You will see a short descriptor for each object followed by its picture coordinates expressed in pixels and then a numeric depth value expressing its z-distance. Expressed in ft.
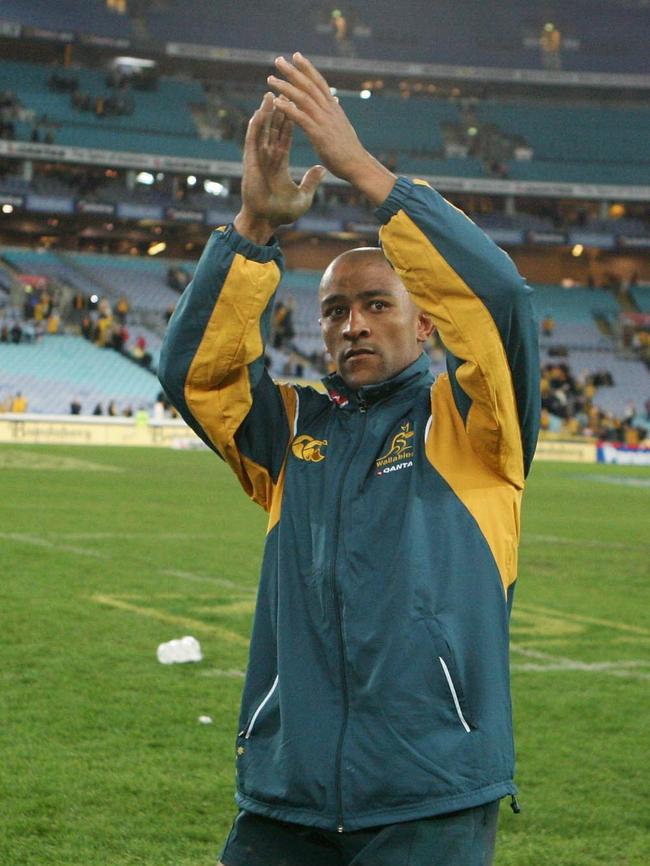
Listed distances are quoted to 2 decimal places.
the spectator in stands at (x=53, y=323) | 156.03
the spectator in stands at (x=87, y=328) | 156.66
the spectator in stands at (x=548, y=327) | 185.26
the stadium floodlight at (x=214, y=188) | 201.57
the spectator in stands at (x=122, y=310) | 165.68
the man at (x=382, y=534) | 8.82
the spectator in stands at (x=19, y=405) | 134.51
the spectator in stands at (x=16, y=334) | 150.83
